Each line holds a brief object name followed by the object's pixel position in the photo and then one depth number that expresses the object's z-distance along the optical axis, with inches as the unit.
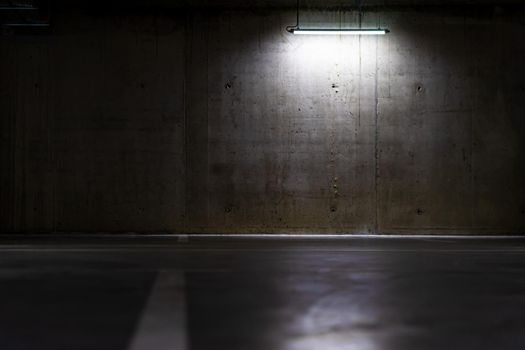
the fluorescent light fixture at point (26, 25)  408.2
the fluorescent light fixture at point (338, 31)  403.2
